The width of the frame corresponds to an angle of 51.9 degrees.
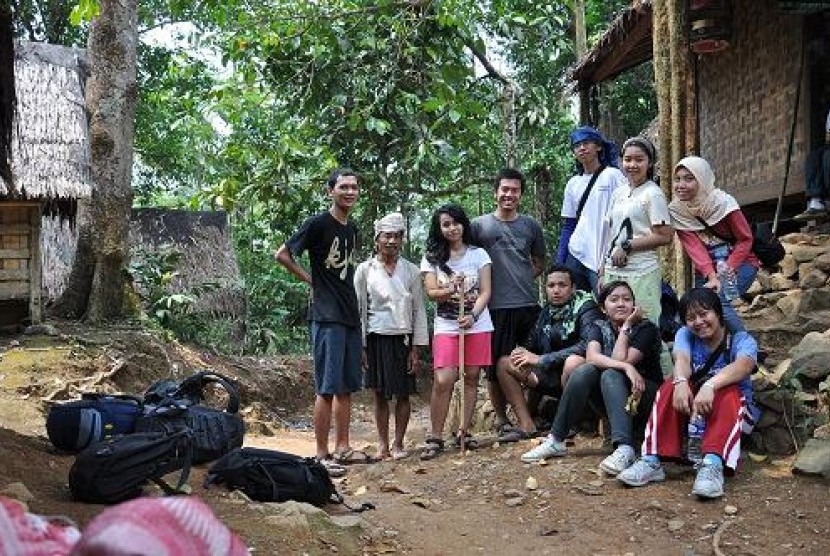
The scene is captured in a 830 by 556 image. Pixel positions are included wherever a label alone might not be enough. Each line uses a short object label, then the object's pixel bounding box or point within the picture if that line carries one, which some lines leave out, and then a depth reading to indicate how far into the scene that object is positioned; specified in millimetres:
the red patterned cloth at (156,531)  1396
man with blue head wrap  5703
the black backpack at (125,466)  3639
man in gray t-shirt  5980
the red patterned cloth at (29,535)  1488
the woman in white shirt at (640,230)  5168
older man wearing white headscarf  5996
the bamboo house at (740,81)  6441
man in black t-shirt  5754
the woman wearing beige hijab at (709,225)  5047
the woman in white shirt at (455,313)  5832
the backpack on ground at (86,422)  4484
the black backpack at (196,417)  4703
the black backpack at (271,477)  4262
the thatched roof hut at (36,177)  10289
